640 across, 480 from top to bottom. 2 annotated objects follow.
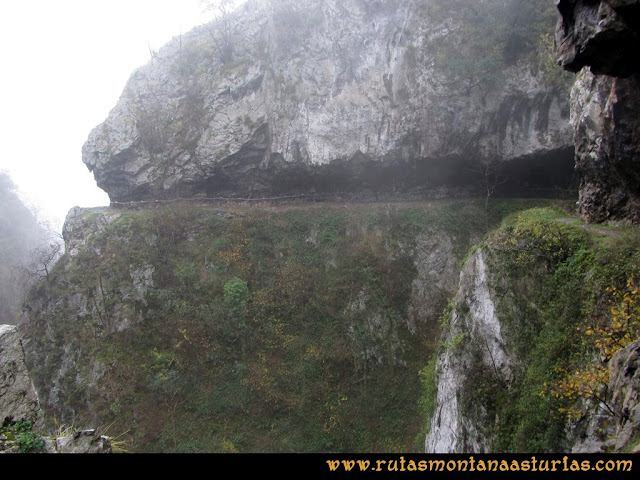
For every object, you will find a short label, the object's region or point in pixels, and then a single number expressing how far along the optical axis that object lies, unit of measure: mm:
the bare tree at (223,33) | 27906
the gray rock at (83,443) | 7094
